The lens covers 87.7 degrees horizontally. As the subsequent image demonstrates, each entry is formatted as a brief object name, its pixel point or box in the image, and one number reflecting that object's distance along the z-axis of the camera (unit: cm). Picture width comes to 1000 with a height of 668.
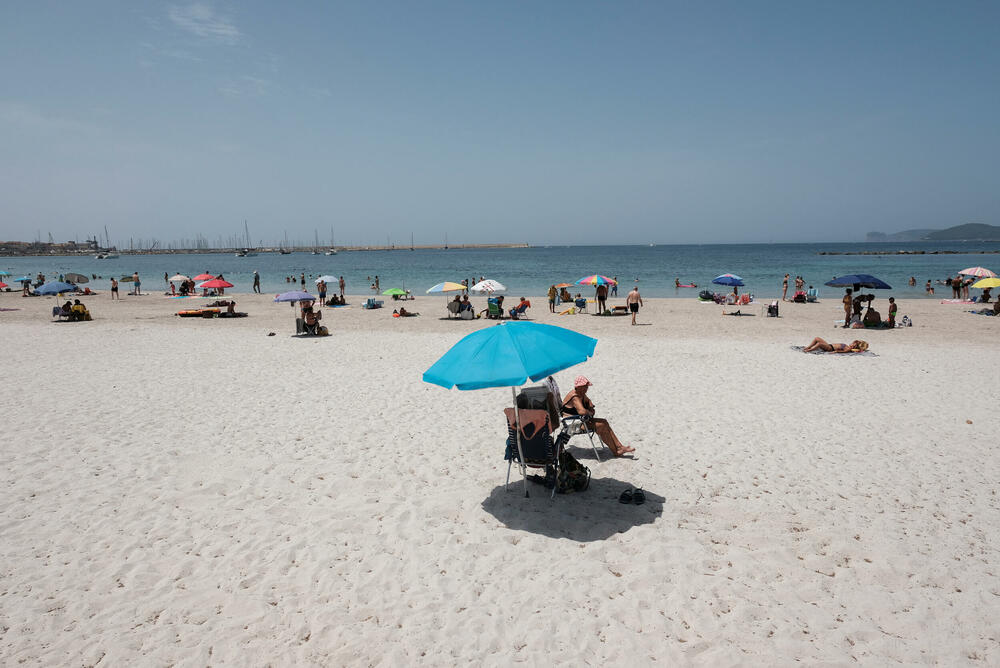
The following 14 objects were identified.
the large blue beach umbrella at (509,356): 462
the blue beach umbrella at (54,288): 2465
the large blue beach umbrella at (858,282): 1716
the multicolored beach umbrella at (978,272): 2340
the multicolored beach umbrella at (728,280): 2199
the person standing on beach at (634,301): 2008
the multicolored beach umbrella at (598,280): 2075
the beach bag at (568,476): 571
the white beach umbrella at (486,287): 2102
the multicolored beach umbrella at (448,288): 2261
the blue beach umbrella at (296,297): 1983
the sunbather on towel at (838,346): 1310
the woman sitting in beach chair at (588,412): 651
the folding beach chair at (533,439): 547
